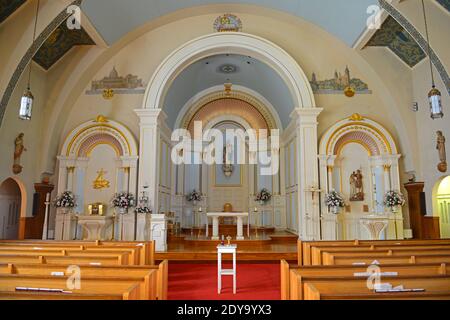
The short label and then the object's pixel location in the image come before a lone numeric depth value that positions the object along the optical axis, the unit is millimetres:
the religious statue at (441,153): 9109
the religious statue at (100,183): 10883
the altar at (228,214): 10757
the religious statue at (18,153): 9250
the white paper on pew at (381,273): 3428
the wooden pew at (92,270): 3359
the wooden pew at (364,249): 5000
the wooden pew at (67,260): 4270
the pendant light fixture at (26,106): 7129
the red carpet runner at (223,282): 5262
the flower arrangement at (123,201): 10031
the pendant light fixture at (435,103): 6973
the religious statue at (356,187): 10641
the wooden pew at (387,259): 4277
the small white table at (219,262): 5371
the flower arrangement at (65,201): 10141
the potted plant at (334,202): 9930
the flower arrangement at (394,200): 9898
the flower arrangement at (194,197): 14453
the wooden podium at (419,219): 9458
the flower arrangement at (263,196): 14438
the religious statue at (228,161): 15367
